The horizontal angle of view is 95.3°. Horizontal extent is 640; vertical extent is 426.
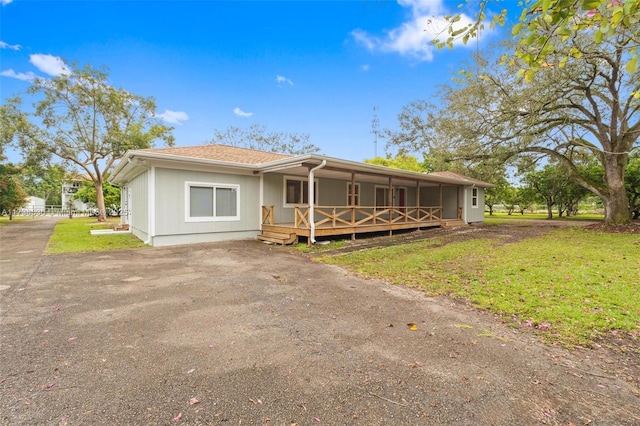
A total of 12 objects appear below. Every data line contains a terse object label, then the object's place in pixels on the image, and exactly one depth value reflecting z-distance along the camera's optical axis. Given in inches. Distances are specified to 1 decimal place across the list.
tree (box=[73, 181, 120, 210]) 1010.1
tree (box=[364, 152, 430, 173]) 1463.5
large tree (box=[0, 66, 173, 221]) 721.6
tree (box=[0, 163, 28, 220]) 810.2
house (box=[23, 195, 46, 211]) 1938.7
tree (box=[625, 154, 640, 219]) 704.4
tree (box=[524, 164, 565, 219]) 876.0
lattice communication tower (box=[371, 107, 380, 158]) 1181.3
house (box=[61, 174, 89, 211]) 1572.3
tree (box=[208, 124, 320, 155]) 1363.8
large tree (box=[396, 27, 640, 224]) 420.2
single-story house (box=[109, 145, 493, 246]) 348.5
